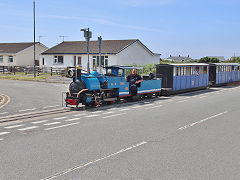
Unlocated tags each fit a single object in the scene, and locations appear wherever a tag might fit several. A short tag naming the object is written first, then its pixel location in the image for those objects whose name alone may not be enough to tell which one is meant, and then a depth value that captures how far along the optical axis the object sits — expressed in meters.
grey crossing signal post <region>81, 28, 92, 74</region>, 14.55
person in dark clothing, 15.66
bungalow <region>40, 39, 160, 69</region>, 37.81
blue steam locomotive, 13.04
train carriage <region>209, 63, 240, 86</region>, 27.20
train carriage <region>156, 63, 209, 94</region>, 19.48
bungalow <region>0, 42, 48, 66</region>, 47.00
